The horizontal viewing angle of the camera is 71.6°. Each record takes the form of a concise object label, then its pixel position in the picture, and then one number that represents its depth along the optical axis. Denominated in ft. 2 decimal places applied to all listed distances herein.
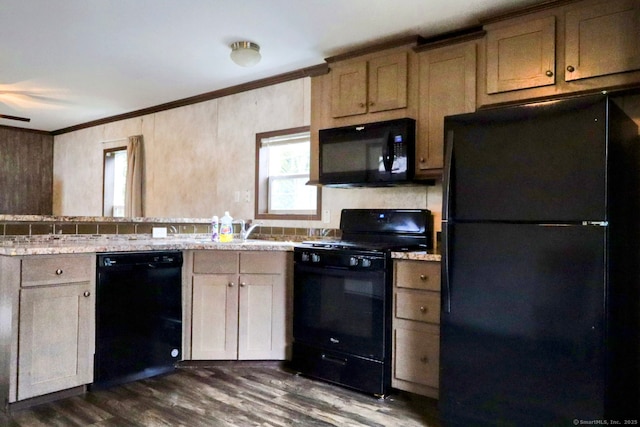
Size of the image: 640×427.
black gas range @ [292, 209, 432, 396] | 8.52
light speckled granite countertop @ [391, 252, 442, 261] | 8.06
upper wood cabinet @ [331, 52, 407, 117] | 9.67
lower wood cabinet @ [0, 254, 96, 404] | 7.61
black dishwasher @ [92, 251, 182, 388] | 8.67
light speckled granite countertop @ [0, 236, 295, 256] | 7.84
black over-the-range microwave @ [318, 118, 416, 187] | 9.31
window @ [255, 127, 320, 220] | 12.46
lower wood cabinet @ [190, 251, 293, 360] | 10.07
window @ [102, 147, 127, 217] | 19.22
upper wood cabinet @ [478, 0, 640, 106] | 7.02
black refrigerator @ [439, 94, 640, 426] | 5.91
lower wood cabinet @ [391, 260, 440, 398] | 8.11
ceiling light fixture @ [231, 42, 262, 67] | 10.31
